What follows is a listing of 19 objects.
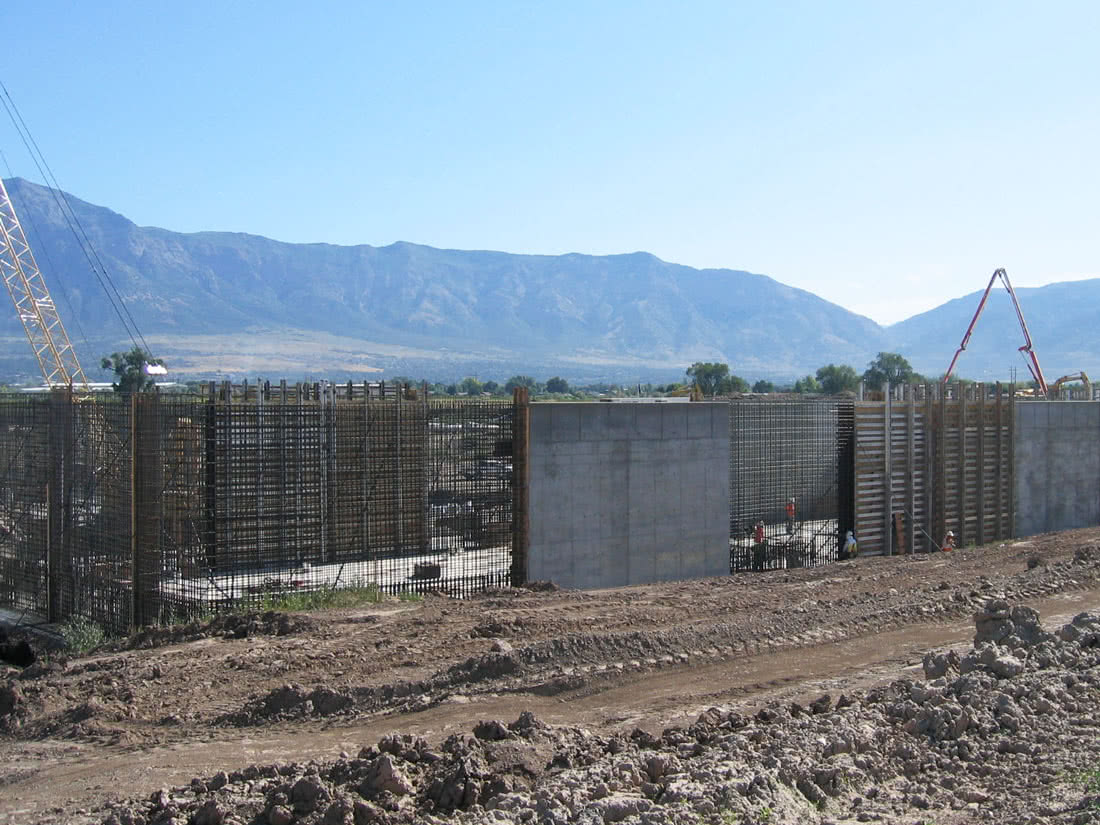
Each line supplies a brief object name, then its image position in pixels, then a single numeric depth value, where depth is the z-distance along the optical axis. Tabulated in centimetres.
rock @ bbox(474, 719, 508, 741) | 774
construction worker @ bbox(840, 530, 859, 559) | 2281
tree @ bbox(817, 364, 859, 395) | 8895
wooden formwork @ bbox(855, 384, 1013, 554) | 2339
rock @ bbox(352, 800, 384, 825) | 638
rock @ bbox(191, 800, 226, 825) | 637
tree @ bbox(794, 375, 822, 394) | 8950
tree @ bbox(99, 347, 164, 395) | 7369
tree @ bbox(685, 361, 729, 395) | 8356
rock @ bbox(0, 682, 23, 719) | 977
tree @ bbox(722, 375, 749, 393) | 7738
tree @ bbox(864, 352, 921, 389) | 9554
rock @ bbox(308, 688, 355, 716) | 952
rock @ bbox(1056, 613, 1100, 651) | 1069
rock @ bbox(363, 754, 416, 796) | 673
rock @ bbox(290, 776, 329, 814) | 652
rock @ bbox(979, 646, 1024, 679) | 944
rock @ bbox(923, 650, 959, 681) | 986
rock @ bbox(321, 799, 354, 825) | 629
